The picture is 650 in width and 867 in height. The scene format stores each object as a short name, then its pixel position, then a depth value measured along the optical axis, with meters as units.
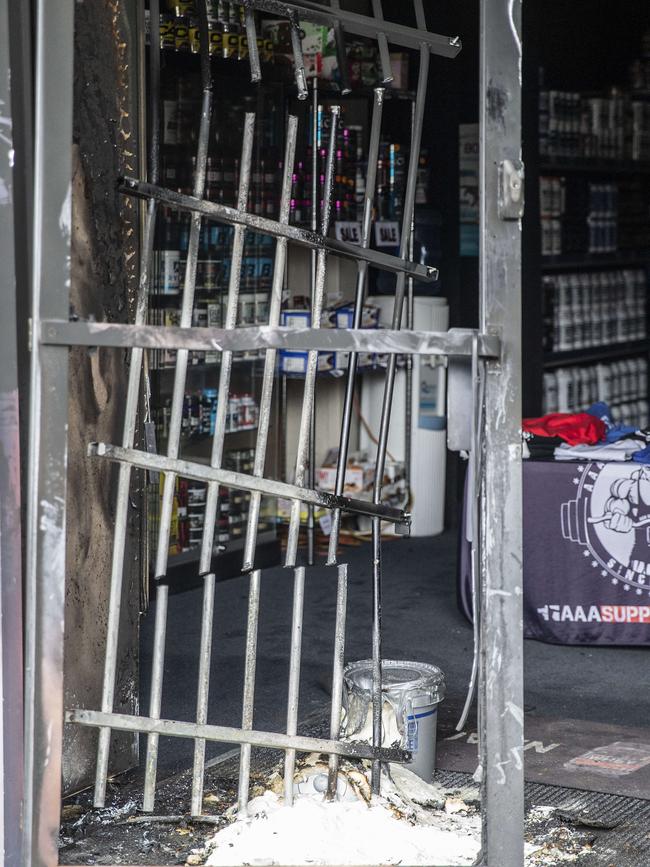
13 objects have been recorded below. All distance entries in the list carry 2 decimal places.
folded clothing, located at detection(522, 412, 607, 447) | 5.57
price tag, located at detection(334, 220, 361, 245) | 7.14
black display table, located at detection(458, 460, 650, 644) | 5.30
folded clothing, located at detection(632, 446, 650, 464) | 5.32
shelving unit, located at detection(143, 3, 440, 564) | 6.10
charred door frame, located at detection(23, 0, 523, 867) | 2.61
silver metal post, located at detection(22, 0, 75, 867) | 2.60
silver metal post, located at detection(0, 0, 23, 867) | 3.05
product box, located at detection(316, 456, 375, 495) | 7.38
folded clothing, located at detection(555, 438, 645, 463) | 5.35
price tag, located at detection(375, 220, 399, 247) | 7.42
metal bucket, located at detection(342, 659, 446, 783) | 3.55
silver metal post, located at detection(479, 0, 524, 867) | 2.62
